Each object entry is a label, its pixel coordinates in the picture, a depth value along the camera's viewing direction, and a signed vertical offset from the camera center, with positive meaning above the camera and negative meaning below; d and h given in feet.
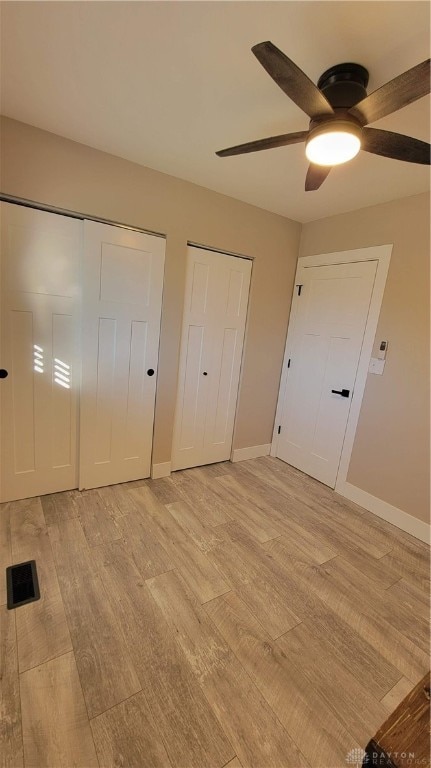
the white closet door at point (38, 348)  6.35 -0.94
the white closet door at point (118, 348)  7.16 -0.86
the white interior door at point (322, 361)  8.74 -0.81
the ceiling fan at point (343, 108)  3.15 +2.64
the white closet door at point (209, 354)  8.68 -0.92
